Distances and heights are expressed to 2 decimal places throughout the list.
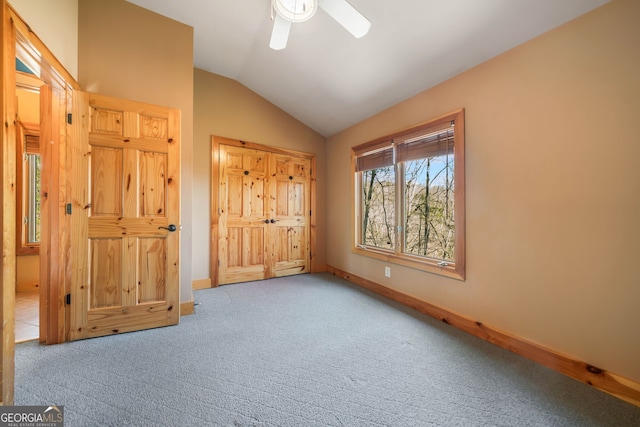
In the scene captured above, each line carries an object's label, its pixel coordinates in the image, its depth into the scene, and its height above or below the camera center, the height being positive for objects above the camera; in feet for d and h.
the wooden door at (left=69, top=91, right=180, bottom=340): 6.70 -0.08
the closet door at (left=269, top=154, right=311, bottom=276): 13.29 +0.06
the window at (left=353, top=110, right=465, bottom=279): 7.80 +0.71
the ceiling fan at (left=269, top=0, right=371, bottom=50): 5.17 +4.47
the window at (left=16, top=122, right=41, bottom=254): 10.80 +1.16
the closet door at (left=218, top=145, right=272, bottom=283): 11.94 -0.11
